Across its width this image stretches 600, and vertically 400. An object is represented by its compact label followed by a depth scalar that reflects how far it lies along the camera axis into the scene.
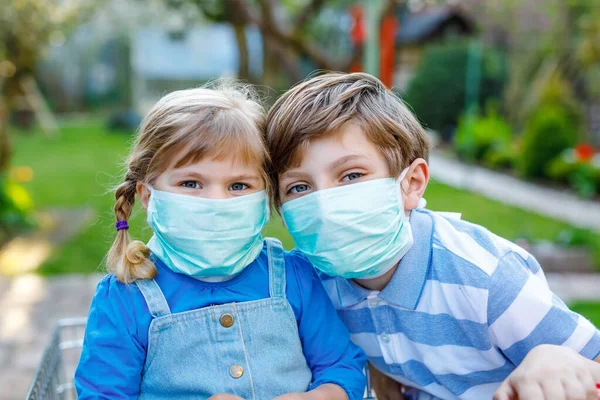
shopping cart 1.82
